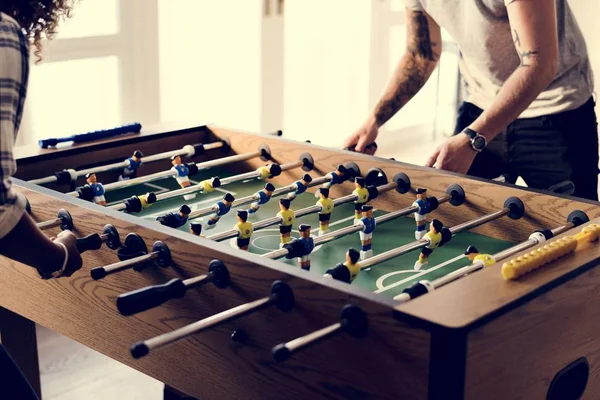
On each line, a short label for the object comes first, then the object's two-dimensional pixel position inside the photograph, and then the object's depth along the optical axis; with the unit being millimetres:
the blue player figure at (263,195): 2172
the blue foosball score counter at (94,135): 2467
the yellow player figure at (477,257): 1685
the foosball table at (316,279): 1396
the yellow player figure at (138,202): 2107
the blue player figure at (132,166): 2400
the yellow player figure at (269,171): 2357
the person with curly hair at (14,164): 1470
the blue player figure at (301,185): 2230
